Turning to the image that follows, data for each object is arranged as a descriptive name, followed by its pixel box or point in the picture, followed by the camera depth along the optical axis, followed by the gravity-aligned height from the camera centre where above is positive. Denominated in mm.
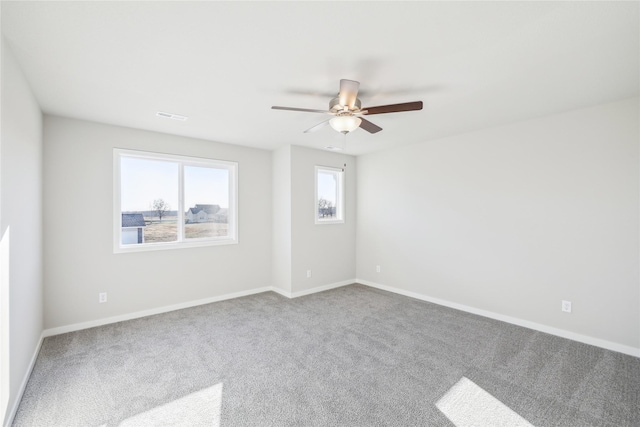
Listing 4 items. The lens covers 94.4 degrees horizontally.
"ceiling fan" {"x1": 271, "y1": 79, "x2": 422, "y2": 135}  2219 +847
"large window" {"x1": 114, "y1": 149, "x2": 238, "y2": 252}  3826 +173
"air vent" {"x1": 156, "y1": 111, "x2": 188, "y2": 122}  3257 +1100
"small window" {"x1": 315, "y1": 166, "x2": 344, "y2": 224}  5270 +326
